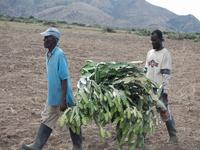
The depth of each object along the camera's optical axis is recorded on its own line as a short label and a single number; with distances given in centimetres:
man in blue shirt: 564
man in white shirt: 642
